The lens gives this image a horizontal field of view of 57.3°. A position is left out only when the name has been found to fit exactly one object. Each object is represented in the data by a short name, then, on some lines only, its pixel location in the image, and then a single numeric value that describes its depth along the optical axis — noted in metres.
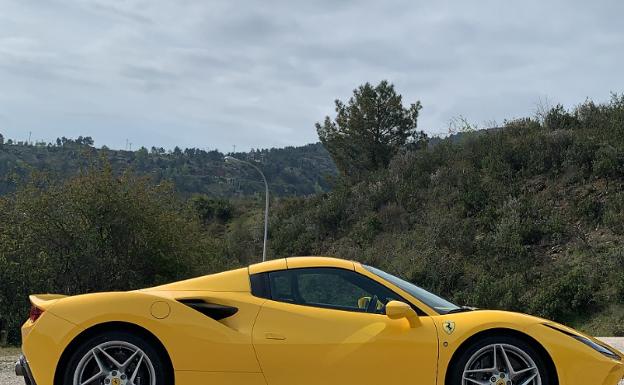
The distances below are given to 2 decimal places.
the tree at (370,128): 37.31
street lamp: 24.26
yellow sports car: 4.48
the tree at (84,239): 16.77
